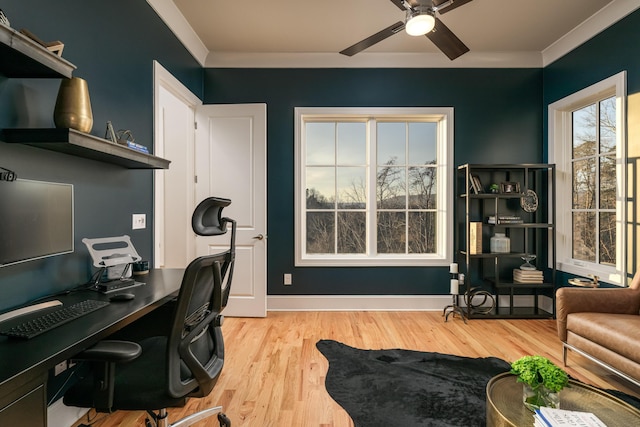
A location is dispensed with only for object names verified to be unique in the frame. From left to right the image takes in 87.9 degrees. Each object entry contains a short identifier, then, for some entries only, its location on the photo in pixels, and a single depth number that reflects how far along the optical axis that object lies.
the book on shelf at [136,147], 2.03
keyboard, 1.14
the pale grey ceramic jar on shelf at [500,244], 3.79
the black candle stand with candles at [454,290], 3.62
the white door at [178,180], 3.68
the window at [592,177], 3.01
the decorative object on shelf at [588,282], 3.02
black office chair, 1.17
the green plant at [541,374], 1.28
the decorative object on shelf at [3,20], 1.22
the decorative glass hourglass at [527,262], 3.65
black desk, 0.87
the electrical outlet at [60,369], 1.75
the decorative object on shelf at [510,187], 3.79
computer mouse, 1.63
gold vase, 1.60
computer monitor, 1.33
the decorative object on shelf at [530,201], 3.83
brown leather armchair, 2.05
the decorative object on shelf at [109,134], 1.96
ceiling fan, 2.13
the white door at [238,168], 3.74
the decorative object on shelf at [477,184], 3.76
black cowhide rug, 1.92
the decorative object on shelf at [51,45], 1.40
